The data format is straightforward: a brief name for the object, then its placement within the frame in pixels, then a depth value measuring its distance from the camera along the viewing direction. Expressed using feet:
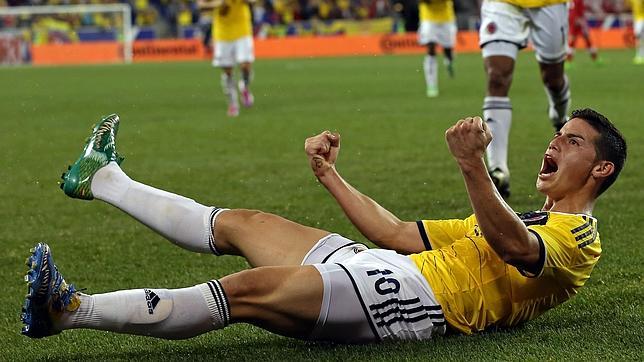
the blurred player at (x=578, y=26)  74.28
